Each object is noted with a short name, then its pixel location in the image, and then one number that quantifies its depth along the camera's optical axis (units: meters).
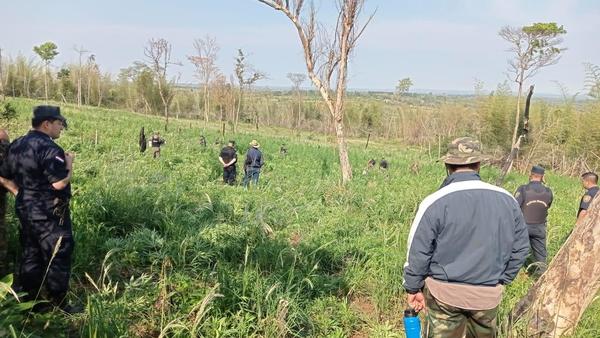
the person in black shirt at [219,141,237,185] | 9.52
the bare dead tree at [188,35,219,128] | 32.44
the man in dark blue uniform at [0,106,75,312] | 2.81
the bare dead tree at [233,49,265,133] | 33.06
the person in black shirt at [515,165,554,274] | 5.26
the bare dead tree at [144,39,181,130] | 27.29
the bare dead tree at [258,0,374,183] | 10.04
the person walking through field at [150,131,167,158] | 11.21
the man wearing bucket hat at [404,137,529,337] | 2.23
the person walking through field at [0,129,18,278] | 2.89
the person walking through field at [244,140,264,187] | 9.46
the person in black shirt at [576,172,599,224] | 5.49
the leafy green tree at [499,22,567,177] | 22.38
